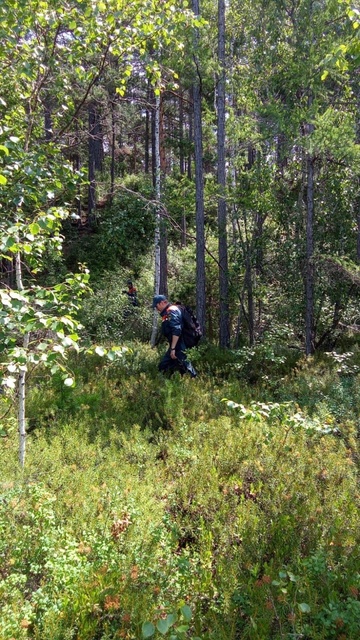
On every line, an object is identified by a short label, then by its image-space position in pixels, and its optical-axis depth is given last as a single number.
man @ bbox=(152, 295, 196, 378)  7.39
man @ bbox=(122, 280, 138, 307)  14.55
